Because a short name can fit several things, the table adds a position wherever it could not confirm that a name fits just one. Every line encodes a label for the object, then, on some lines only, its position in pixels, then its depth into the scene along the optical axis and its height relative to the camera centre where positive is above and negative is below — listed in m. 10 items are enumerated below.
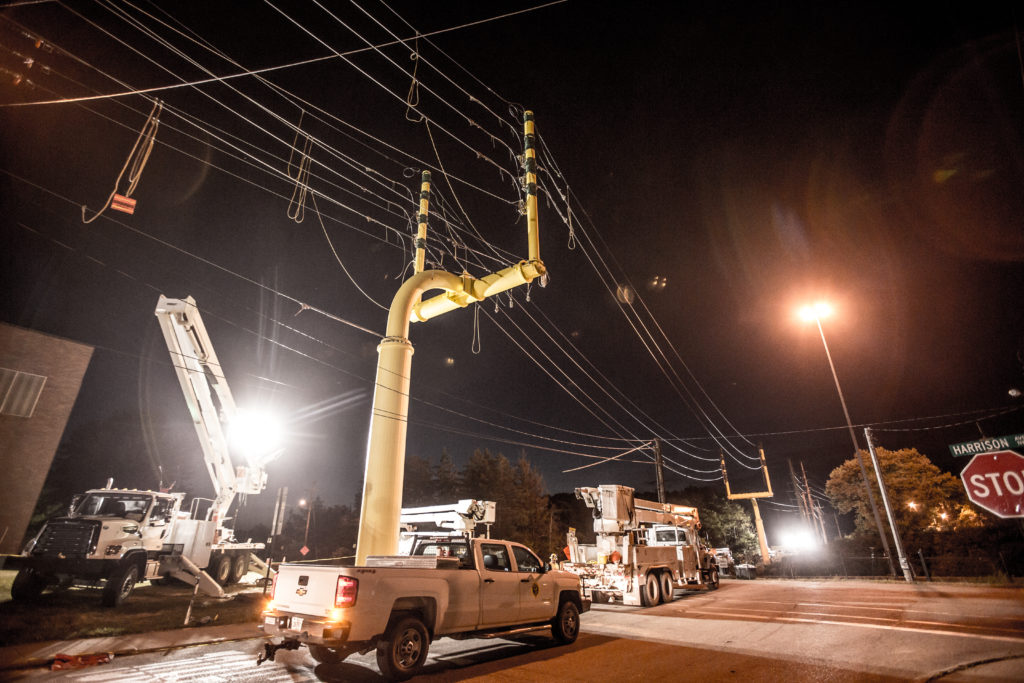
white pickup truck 5.66 -0.91
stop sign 5.32 +0.52
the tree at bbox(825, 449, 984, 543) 32.00 +2.25
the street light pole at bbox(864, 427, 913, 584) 20.04 -0.53
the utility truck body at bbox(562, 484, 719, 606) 14.66 -0.75
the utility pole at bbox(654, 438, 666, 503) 25.35 +3.54
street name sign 5.84 +1.04
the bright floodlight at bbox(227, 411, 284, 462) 16.06 +3.40
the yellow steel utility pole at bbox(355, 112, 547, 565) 9.45 +3.53
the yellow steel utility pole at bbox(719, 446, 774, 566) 46.12 -0.93
